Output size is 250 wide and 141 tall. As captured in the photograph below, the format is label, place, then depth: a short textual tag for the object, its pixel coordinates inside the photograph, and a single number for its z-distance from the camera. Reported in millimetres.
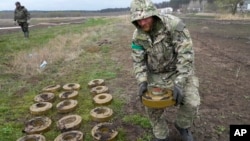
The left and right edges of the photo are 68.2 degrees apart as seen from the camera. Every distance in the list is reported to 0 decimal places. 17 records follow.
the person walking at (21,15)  9594
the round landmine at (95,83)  4217
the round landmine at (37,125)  2925
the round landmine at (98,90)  3894
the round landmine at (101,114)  3071
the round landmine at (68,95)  3772
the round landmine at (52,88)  4105
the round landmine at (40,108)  3363
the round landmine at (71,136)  2690
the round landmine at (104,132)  2659
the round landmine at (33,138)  2751
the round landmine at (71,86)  4120
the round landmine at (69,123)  2918
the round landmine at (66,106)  3375
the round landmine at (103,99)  3508
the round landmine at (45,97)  3758
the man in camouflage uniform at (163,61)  2066
